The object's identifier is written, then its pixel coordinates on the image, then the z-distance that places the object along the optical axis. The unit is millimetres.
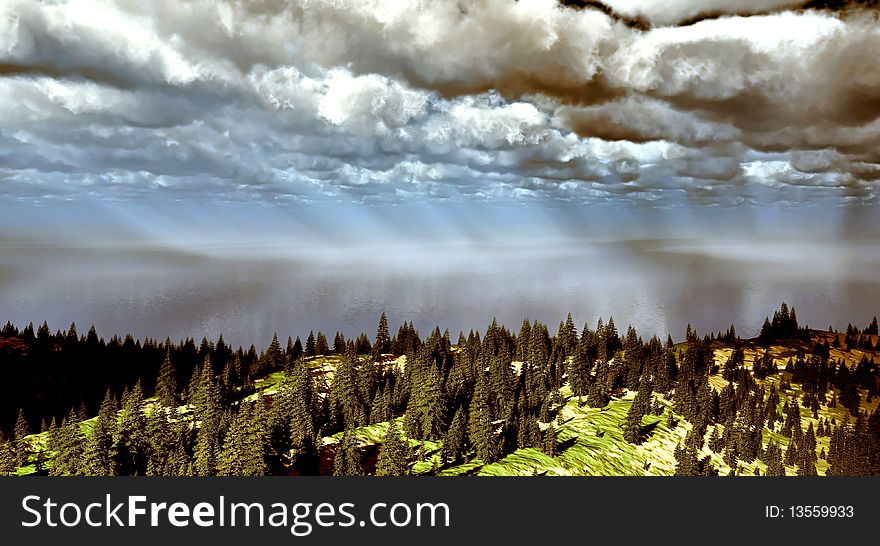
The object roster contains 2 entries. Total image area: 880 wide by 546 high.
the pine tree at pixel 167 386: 165312
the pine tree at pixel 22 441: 109812
